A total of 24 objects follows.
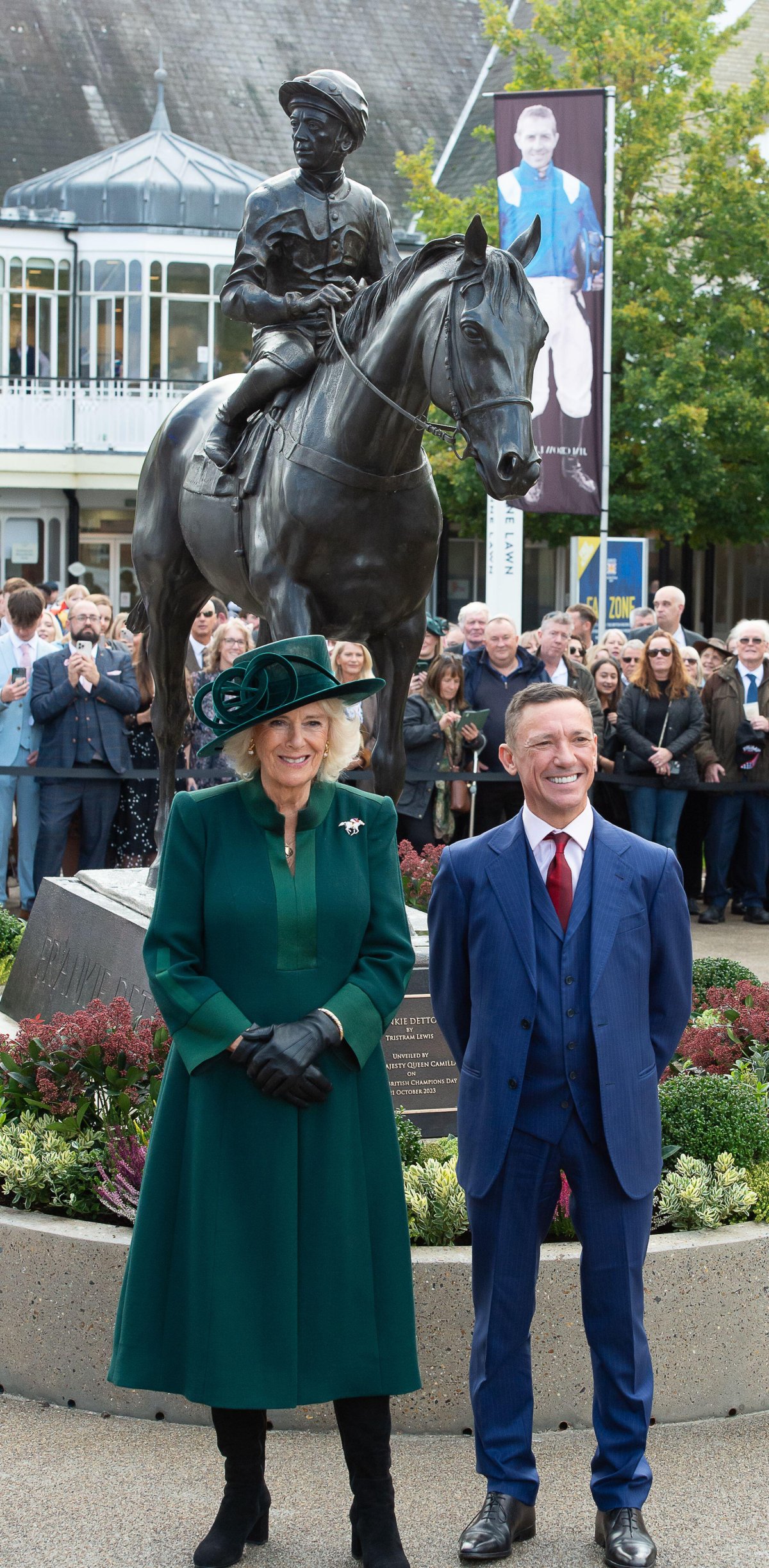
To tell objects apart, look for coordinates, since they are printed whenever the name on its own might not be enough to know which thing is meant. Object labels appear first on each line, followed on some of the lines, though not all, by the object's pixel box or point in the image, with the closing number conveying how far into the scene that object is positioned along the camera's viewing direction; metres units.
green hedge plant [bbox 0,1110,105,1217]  5.12
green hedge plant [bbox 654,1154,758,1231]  4.95
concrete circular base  4.60
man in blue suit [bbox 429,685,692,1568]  3.85
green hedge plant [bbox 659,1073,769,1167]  5.29
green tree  25.66
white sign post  16.84
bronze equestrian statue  5.71
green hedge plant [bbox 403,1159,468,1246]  4.96
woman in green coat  3.63
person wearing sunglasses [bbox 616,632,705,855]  12.20
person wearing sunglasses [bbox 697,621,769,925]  12.64
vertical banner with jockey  16.72
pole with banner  16.91
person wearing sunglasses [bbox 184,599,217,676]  12.31
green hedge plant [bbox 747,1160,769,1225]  5.10
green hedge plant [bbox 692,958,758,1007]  7.52
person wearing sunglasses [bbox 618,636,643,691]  12.80
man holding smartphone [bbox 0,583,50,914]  11.83
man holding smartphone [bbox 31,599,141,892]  11.45
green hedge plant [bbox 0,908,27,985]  9.86
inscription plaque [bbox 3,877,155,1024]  6.89
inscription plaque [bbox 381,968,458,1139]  5.83
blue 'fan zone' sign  18.94
